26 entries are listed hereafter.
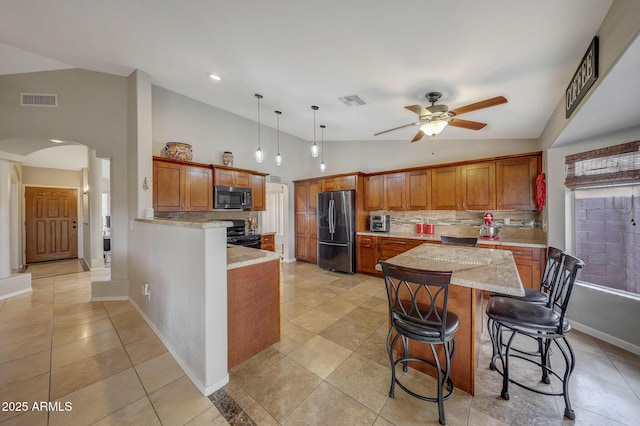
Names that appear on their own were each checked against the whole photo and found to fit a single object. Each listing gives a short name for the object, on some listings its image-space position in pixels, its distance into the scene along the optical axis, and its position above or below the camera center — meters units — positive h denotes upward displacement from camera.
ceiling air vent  3.27 +1.61
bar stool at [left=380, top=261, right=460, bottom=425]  1.39 -0.74
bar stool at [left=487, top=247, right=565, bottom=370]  1.90 -0.76
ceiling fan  2.37 +1.03
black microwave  4.28 +0.27
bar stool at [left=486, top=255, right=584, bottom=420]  1.52 -0.77
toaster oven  5.00 -0.27
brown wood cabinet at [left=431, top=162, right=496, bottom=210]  3.86 +0.41
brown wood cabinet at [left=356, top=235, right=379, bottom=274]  4.81 -0.90
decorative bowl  3.78 +1.02
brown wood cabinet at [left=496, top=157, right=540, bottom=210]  3.54 +0.42
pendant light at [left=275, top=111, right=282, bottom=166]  3.82 +1.87
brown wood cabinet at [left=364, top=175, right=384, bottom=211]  5.03 +0.41
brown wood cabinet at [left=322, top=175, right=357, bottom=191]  5.07 +0.64
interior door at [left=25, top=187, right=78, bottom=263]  6.05 -0.28
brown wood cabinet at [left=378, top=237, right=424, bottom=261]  4.36 -0.68
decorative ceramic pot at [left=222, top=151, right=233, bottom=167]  4.60 +1.06
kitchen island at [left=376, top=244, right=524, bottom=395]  1.55 -0.50
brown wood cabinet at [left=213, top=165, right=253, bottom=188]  4.29 +0.68
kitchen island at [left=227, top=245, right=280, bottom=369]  1.98 -0.84
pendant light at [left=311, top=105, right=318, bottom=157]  3.69 +1.02
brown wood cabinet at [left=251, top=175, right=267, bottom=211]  4.95 +0.42
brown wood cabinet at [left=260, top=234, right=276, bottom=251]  5.00 -0.67
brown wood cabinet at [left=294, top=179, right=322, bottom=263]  5.71 -0.18
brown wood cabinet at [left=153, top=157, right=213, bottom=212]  3.60 +0.44
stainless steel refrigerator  4.98 -0.43
